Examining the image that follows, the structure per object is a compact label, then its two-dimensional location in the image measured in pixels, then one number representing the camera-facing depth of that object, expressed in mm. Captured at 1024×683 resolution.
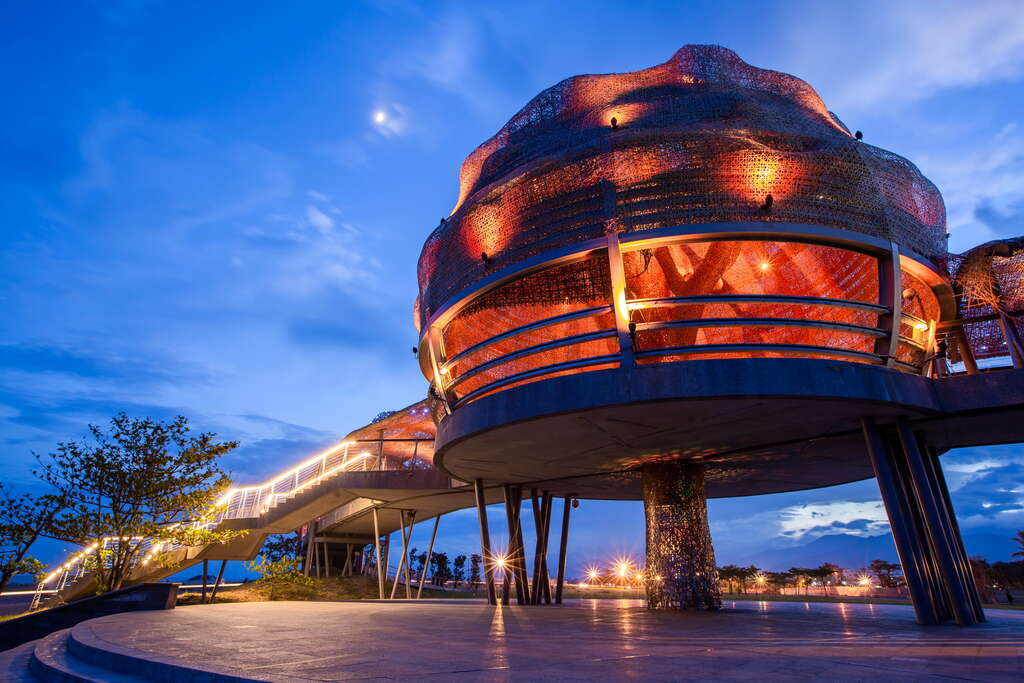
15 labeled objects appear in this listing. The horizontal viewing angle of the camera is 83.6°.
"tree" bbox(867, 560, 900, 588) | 51125
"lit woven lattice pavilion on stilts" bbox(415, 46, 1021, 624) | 12445
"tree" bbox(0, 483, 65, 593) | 18806
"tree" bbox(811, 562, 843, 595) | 46409
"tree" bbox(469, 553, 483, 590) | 65212
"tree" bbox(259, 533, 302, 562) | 54472
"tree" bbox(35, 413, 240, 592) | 19578
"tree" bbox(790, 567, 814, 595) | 40019
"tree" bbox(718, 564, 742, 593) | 42019
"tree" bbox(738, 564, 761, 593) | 41988
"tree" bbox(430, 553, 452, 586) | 73431
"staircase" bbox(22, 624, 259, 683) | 5195
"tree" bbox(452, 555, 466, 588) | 79650
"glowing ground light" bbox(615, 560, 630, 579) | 34969
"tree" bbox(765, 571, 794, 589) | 44500
